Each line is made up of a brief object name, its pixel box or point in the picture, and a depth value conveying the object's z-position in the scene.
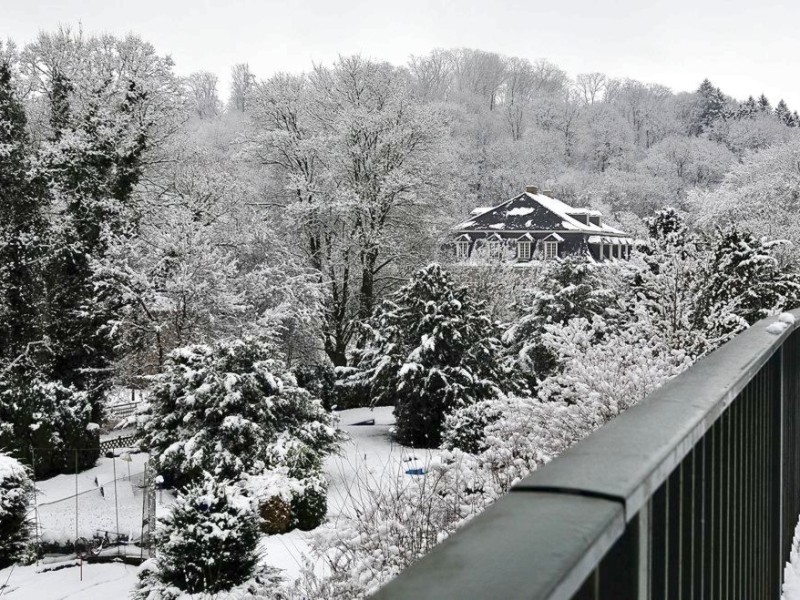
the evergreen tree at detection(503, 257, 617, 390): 21.50
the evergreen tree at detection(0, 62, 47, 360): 19.67
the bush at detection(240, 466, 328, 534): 12.94
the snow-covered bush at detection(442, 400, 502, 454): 14.08
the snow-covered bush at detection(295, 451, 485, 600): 7.30
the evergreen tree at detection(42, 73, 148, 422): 19.84
